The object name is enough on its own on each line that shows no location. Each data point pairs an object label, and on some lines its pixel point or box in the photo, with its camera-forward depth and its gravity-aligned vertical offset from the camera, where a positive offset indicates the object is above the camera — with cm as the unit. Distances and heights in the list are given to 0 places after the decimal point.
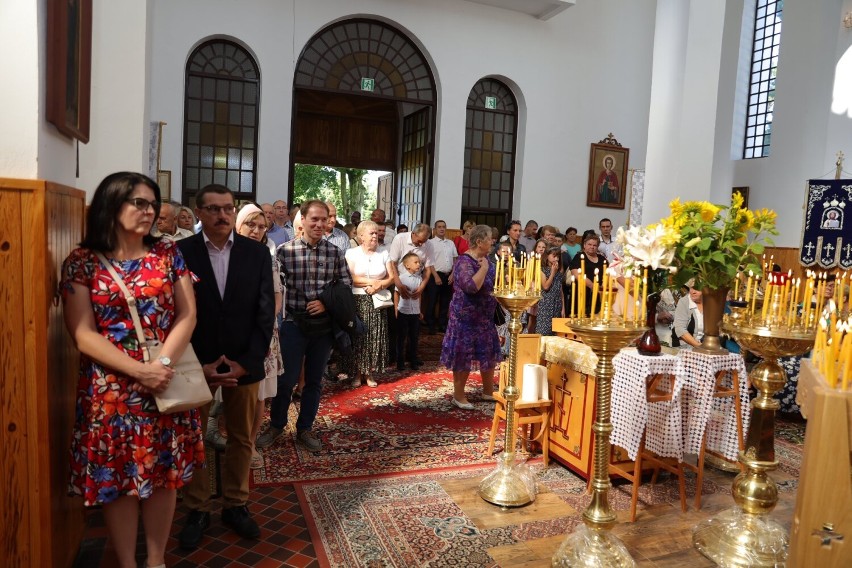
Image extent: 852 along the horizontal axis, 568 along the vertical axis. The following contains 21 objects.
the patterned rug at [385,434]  399 -149
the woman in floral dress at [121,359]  221 -50
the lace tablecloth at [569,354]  389 -72
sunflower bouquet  330 +5
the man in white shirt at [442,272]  902 -53
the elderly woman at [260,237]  366 -8
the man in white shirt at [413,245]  714 -14
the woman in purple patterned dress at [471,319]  485 -66
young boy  642 -83
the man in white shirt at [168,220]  475 +0
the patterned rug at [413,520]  297 -152
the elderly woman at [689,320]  496 -57
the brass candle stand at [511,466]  345 -131
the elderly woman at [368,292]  561 -54
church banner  973 +52
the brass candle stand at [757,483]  293 -111
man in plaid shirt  401 -45
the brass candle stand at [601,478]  248 -97
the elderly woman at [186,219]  604 +2
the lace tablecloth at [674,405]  348 -89
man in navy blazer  287 -47
